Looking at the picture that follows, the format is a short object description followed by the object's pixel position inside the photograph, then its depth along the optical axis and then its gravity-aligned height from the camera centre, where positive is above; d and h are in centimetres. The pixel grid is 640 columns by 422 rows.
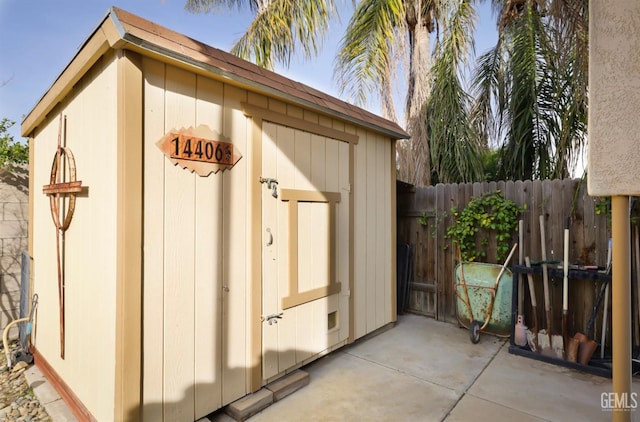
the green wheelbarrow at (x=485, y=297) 332 -90
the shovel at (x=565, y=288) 283 -67
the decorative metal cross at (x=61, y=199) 219 +10
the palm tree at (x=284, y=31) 570 +346
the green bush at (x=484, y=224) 345 -13
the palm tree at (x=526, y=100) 446 +180
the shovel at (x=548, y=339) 288 -116
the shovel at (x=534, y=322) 300 -105
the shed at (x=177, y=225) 172 -8
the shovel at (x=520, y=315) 308 -102
